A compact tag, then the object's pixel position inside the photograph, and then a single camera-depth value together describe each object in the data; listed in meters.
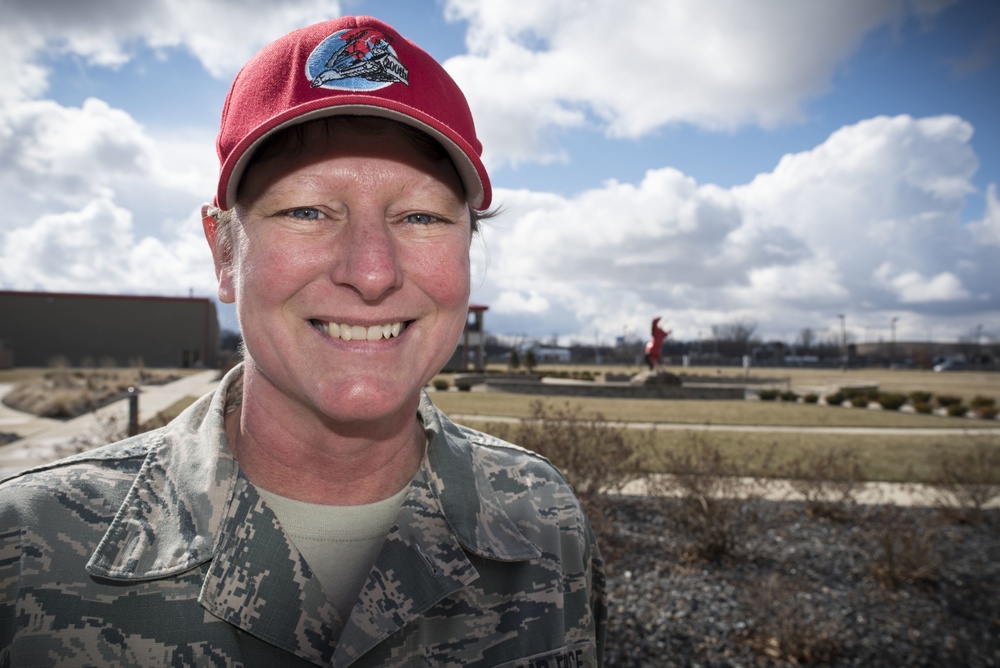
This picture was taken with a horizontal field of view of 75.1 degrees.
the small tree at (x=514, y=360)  46.12
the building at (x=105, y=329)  42.91
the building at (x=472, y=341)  40.66
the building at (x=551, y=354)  81.09
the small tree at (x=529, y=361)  45.75
